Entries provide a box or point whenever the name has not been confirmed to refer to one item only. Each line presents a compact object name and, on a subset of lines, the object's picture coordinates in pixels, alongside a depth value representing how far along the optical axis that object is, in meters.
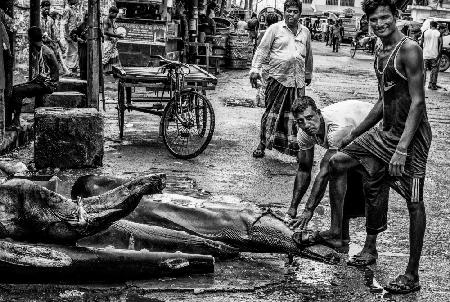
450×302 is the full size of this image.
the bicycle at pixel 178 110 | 10.19
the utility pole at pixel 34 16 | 11.78
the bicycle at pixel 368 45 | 44.56
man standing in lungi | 9.73
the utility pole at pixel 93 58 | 10.78
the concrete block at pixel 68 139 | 9.13
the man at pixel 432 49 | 23.86
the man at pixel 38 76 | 10.76
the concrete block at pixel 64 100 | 11.81
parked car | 31.11
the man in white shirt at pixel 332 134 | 6.13
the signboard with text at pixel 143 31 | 21.03
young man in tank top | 5.36
